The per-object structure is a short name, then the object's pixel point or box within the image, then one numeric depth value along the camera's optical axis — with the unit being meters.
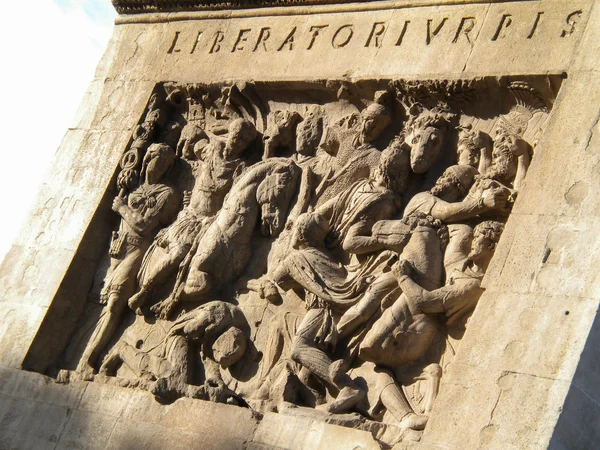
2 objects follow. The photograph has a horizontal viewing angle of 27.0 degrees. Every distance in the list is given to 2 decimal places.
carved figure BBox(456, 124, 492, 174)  9.26
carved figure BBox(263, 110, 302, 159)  10.42
